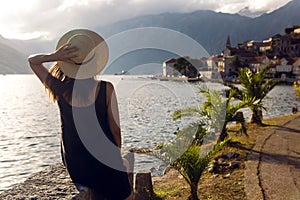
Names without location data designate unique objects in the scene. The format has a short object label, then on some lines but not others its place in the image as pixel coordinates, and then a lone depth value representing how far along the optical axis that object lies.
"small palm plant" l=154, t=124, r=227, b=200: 5.32
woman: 2.09
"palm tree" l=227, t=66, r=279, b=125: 12.46
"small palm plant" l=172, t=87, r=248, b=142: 9.14
